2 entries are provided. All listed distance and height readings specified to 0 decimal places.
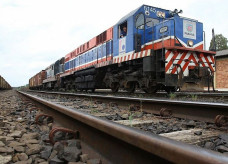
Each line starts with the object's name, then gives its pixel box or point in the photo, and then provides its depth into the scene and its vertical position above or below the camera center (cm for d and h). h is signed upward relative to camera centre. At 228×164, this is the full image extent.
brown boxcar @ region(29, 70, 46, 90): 2413 +94
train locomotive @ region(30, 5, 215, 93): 620 +102
